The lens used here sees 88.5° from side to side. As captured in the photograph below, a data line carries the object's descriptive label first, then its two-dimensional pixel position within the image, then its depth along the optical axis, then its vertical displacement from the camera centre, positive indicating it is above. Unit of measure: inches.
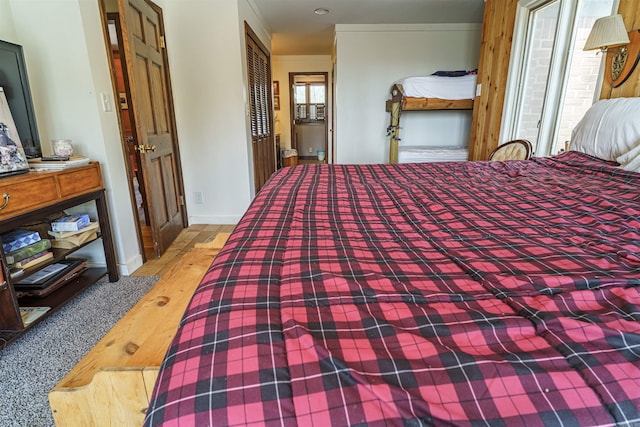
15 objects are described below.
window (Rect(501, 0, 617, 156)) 94.4 +15.1
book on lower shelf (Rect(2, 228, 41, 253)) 64.4 -22.2
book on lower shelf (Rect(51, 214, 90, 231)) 76.1 -22.2
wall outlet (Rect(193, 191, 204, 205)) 138.8 -30.3
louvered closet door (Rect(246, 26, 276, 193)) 148.6 +7.4
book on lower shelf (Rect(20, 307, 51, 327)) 65.8 -37.6
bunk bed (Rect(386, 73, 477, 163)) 156.6 +13.6
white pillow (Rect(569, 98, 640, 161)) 65.1 -1.7
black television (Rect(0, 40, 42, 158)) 65.6 +6.5
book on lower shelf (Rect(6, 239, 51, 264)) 63.8 -24.6
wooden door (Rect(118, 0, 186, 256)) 93.7 +2.6
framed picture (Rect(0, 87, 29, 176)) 61.3 -3.9
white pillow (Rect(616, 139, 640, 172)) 60.6 -7.3
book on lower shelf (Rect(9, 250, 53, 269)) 64.9 -26.8
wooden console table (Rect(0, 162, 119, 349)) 59.7 -16.4
